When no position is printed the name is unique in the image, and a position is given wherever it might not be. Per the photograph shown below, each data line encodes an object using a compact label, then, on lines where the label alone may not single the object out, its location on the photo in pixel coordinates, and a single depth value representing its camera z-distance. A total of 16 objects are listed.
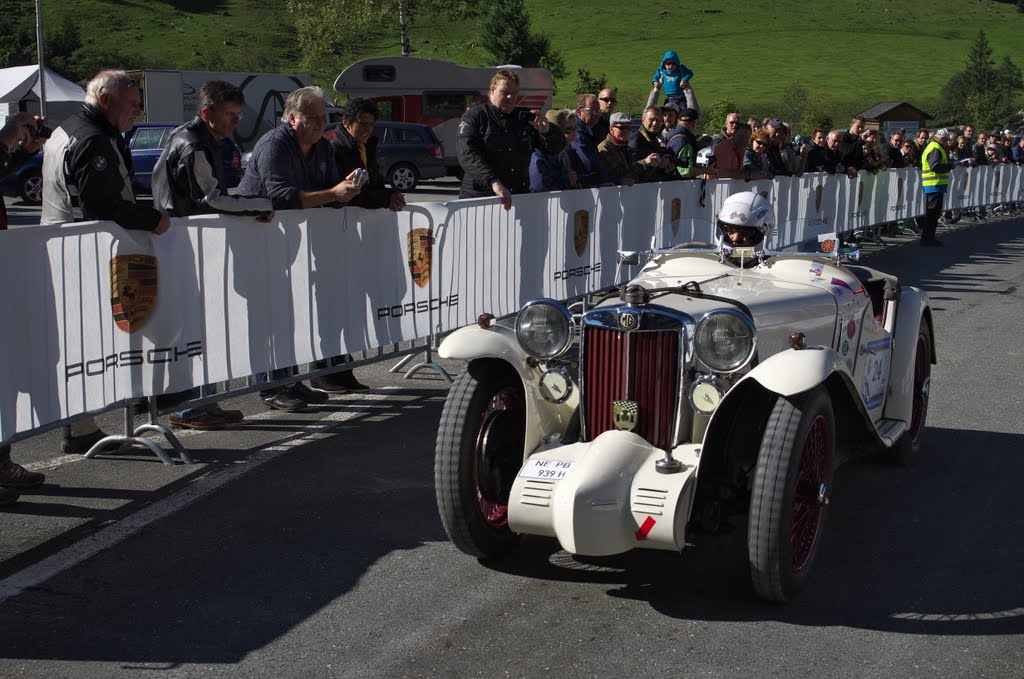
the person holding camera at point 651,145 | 12.65
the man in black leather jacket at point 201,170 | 6.70
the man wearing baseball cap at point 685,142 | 13.65
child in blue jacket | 16.48
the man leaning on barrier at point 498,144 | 9.15
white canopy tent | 32.41
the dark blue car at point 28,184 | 22.45
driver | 5.89
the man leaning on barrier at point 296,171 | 7.30
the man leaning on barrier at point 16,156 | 5.64
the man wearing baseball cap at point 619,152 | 11.97
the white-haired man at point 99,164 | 5.89
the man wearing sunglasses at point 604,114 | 13.67
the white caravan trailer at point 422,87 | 34.19
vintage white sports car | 4.21
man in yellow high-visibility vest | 19.41
